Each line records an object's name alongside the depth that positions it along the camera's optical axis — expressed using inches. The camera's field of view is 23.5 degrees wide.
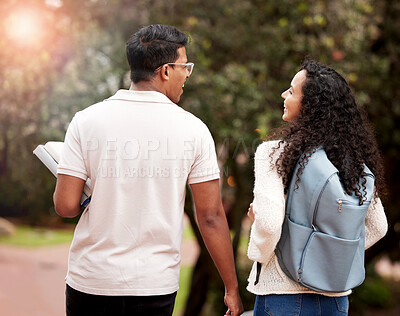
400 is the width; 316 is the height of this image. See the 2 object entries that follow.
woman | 116.2
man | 112.7
